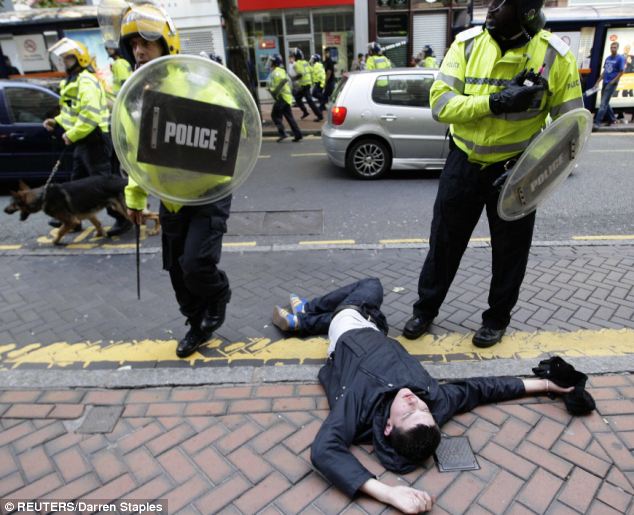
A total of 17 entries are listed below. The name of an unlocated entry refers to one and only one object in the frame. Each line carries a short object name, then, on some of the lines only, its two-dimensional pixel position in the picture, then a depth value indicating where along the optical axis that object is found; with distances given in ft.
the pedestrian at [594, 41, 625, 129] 38.22
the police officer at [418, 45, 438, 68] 44.65
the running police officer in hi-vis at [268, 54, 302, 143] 35.19
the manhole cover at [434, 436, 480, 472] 7.93
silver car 24.89
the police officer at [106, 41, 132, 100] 28.66
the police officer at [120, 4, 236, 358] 8.57
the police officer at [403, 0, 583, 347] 8.59
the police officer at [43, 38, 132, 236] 16.74
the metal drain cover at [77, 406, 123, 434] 8.86
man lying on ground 7.38
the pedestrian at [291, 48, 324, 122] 43.65
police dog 17.17
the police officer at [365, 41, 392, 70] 41.73
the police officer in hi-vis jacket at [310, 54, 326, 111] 49.49
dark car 23.62
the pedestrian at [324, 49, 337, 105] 53.67
